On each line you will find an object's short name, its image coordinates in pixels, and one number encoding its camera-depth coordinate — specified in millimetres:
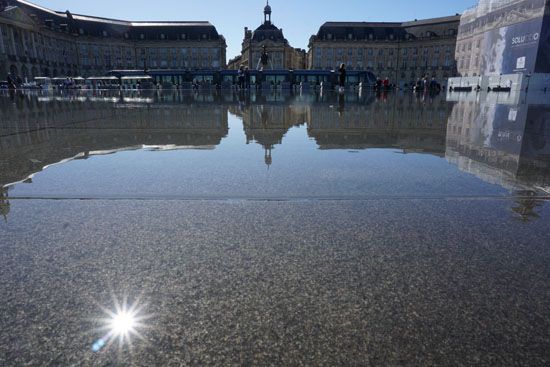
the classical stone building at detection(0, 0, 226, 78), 69938
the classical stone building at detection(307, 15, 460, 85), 94938
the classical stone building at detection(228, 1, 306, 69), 97188
